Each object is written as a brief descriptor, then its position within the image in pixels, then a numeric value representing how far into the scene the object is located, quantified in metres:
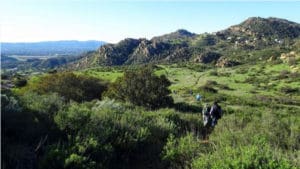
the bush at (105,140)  5.46
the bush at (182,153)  5.88
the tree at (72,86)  19.78
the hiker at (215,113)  10.09
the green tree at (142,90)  18.05
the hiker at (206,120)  9.66
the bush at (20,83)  24.08
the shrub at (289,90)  34.79
